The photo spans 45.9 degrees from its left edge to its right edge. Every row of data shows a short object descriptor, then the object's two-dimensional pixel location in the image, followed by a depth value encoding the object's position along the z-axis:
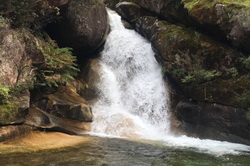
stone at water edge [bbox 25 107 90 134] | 12.78
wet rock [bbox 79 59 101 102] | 18.09
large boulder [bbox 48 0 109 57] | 17.31
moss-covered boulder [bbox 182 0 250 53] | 13.48
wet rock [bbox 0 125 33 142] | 10.68
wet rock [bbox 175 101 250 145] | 13.11
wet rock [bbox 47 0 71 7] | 15.02
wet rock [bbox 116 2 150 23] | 21.61
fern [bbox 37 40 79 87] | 13.84
